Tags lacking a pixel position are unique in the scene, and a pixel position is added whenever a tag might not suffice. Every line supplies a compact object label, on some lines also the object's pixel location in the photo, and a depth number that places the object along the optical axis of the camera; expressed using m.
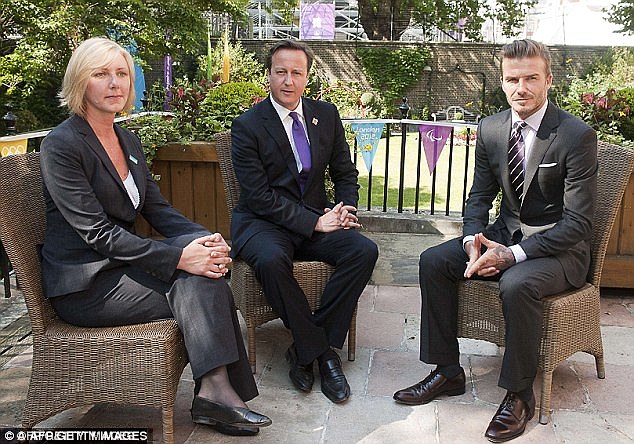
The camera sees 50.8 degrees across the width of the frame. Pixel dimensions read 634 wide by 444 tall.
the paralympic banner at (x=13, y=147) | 3.50
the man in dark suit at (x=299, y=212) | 3.01
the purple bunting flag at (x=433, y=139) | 5.34
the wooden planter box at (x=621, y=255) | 4.19
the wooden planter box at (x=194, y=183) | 4.25
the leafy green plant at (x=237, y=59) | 13.39
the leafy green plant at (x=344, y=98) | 7.01
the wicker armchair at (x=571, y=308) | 2.74
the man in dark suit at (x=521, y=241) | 2.68
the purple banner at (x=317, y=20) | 19.11
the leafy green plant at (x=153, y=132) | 4.17
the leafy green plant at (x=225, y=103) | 4.48
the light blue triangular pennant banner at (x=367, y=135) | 5.29
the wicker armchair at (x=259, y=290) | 3.13
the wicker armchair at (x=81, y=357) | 2.36
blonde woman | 2.43
